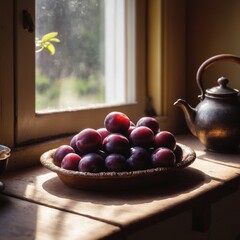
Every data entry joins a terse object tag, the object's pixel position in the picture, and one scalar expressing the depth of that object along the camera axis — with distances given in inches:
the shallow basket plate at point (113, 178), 39.3
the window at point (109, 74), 48.6
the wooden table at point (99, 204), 32.1
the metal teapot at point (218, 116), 55.7
